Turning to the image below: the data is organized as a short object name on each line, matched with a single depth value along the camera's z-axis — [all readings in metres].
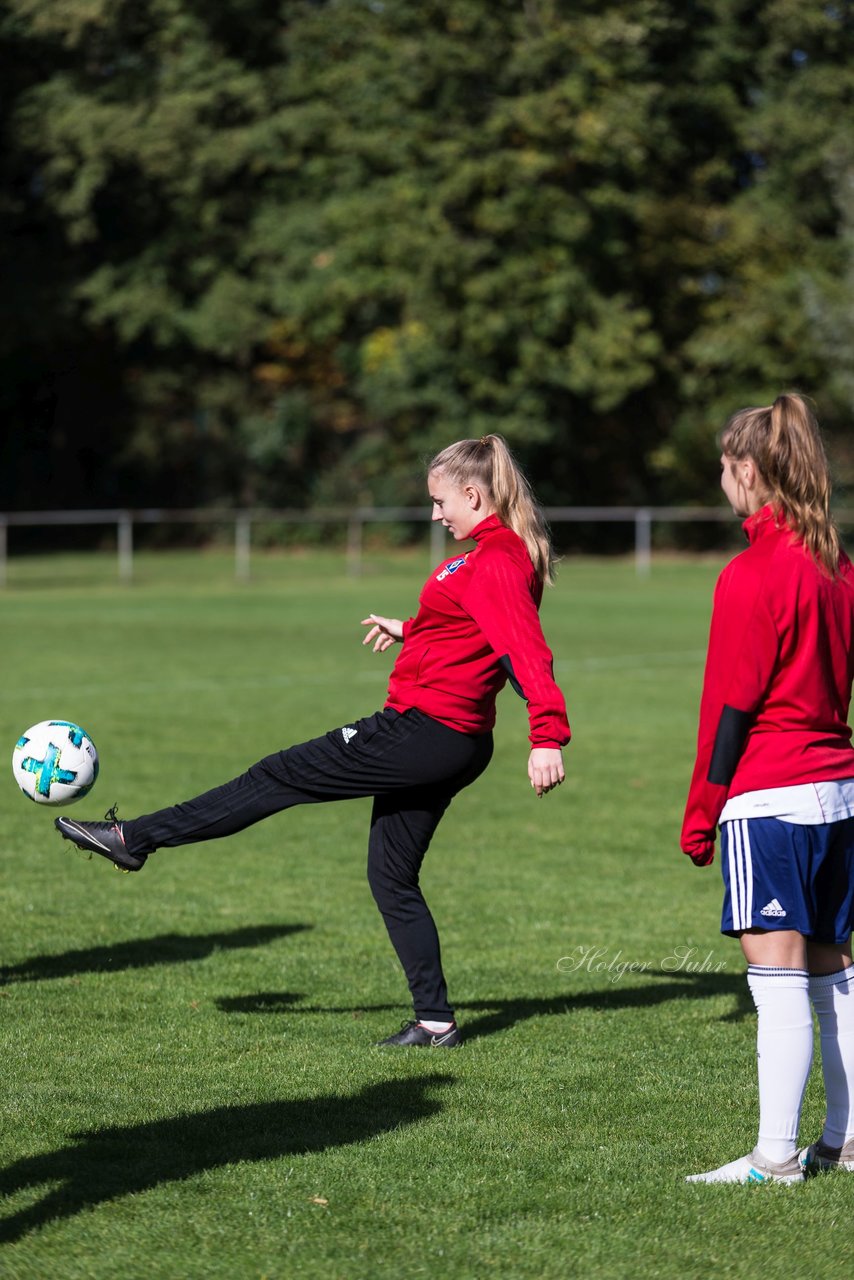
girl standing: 8.20
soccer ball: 11.18
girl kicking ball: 10.52
